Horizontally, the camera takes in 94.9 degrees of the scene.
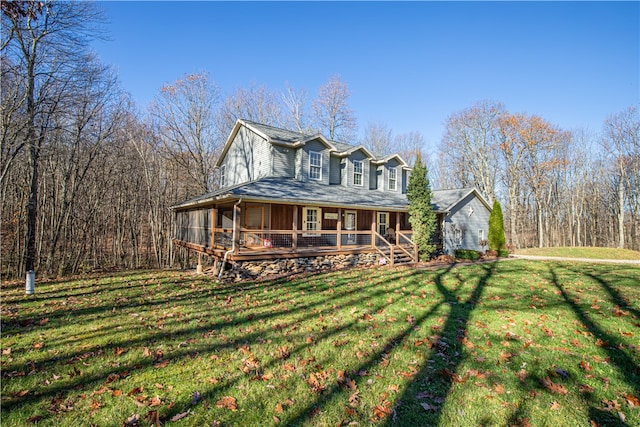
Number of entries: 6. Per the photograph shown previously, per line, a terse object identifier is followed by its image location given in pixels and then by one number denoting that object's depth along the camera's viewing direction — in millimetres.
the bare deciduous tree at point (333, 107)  29359
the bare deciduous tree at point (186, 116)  20891
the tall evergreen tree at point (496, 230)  20250
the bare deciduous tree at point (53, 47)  10328
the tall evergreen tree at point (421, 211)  15570
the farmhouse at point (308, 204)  12625
